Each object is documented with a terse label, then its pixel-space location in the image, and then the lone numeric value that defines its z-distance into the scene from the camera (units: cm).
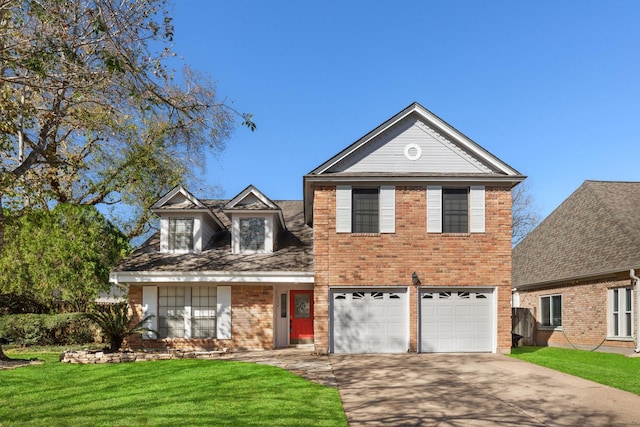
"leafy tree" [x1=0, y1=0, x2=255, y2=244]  863
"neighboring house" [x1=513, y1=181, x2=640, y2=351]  1752
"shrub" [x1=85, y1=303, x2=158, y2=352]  1609
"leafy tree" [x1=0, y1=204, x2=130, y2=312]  2116
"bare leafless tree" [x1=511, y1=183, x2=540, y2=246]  4078
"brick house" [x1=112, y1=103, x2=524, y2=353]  1638
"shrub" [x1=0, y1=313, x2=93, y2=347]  1895
